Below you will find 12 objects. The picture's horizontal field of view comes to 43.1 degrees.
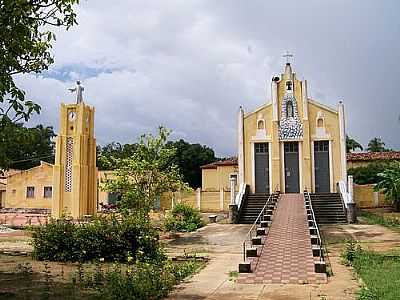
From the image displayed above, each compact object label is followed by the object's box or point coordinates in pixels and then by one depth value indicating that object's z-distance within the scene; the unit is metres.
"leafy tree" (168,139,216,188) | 52.08
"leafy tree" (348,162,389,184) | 32.38
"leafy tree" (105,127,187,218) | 20.73
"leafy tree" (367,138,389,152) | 60.56
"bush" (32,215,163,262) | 13.63
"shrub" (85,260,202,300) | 8.54
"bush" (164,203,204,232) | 22.44
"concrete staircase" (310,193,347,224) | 23.91
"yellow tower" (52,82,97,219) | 30.89
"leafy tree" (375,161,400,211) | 27.06
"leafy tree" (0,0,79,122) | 7.24
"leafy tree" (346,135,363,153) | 52.31
